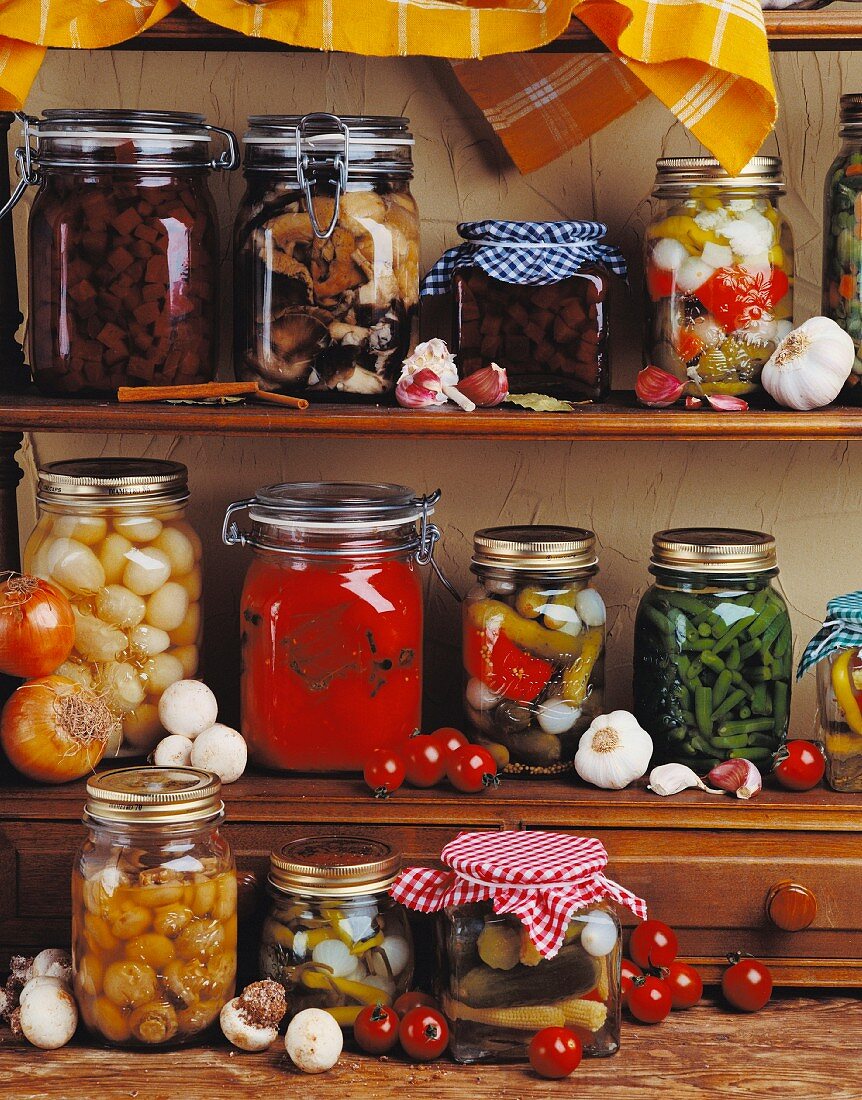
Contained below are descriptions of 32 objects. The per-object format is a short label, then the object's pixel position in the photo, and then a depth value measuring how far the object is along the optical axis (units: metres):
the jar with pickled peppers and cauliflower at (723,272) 1.41
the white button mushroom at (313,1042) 1.29
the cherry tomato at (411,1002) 1.33
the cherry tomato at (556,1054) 1.29
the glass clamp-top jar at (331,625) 1.41
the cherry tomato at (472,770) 1.40
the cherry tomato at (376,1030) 1.31
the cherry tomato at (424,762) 1.41
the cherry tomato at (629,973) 1.36
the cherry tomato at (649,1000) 1.35
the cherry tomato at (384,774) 1.40
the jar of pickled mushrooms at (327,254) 1.40
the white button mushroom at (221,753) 1.41
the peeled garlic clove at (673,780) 1.40
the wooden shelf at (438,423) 1.37
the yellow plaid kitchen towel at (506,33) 1.32
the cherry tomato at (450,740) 1.41
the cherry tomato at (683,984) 1.36
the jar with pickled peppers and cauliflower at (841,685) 1.40
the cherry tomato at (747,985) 1.36
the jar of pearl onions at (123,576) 1.42
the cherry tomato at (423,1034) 1.31
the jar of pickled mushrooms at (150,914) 1.30
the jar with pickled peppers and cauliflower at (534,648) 1.43
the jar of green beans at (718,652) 1.42
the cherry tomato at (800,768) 1.41
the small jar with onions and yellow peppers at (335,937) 1.33
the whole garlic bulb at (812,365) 1.38
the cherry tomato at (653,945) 1.37
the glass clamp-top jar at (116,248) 1.39
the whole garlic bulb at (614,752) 1.41
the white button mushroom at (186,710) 1.42
